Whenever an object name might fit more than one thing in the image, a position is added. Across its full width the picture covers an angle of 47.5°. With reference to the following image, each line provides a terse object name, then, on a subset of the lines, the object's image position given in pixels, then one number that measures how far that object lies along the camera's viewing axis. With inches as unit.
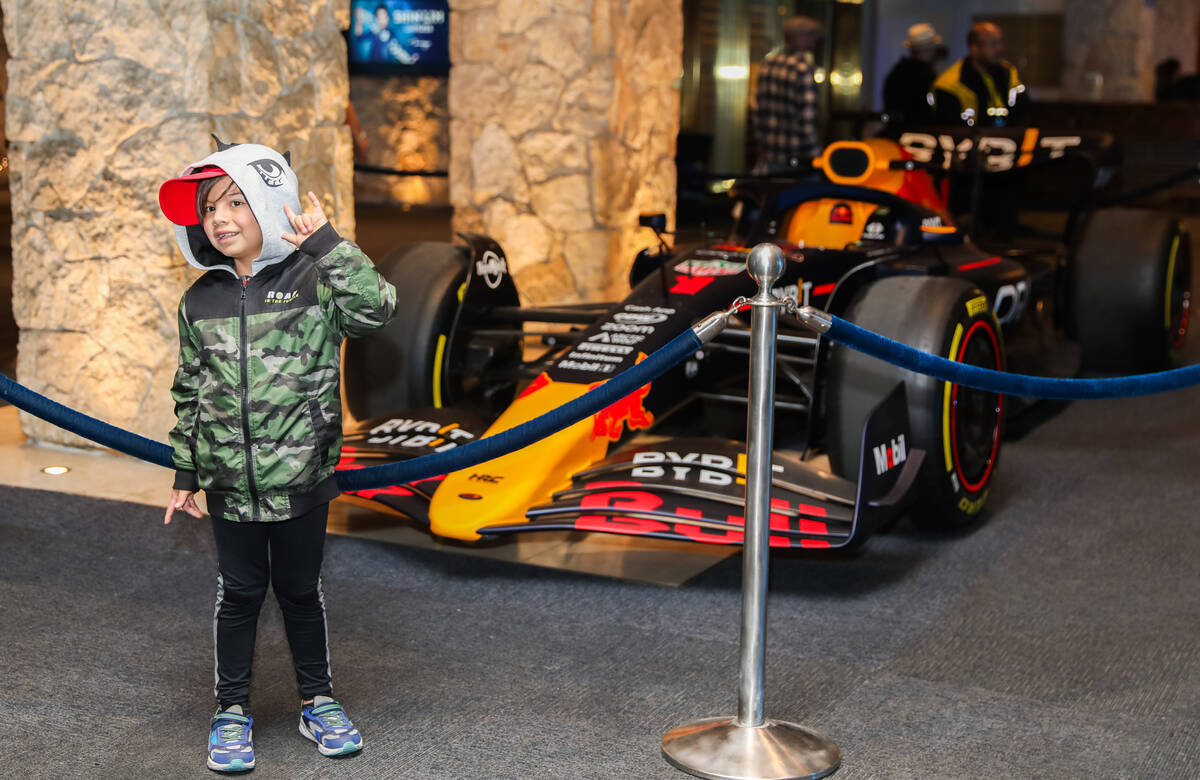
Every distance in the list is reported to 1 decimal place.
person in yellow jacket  311.6
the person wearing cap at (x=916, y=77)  344.2
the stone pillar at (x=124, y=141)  192.7
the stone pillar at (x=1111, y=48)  824.3
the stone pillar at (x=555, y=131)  298.5
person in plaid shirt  335.0
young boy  107.0
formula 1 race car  145.6
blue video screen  618.5
